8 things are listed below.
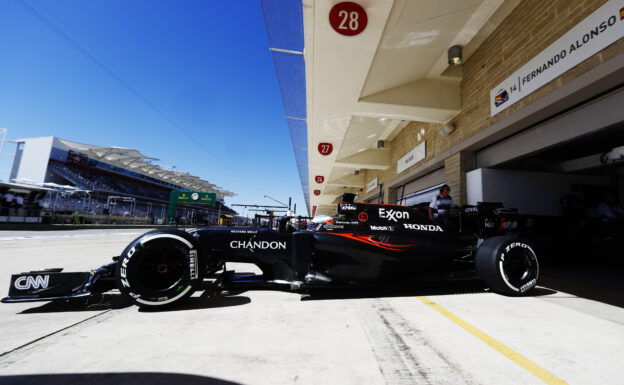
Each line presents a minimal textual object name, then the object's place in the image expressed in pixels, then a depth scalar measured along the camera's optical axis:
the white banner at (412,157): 8.27
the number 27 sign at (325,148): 10.66
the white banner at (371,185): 14.70
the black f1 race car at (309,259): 2.35
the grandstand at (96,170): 31.91
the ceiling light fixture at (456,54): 5.48
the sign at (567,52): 3.12
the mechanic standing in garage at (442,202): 5.45
